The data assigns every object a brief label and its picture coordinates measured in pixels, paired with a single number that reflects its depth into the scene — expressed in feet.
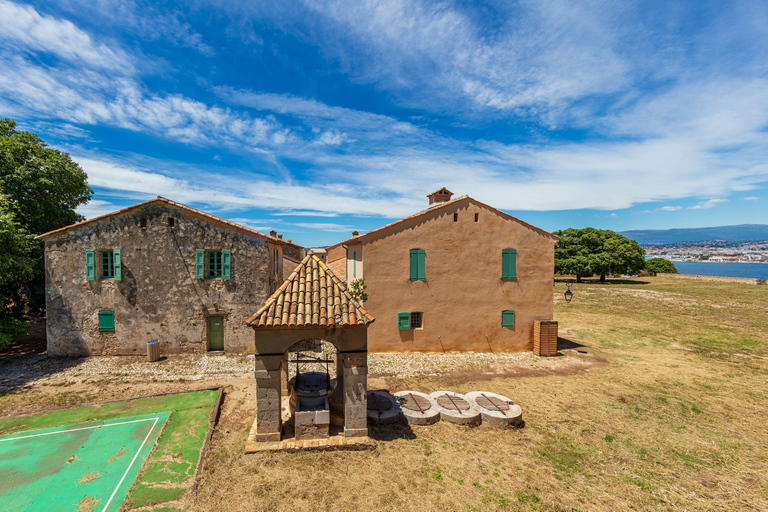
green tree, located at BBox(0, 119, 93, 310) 49.66
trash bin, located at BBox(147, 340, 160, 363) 47.09
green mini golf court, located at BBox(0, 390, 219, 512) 20.85
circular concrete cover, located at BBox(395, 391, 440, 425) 30.04
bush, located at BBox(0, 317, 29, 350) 41.06
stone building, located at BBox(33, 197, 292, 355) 47.57
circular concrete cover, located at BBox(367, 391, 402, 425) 29.50
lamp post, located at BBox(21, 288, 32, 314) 50.03
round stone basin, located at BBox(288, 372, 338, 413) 27.55
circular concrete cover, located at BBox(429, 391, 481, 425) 30.32
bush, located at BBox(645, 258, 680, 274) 218.18
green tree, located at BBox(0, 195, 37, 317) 41.32
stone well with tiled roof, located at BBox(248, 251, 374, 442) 24.70
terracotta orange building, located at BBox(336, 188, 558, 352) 51.67
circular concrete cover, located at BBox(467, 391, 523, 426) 30.01
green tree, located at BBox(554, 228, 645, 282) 149.89
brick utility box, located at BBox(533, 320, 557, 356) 52.54
